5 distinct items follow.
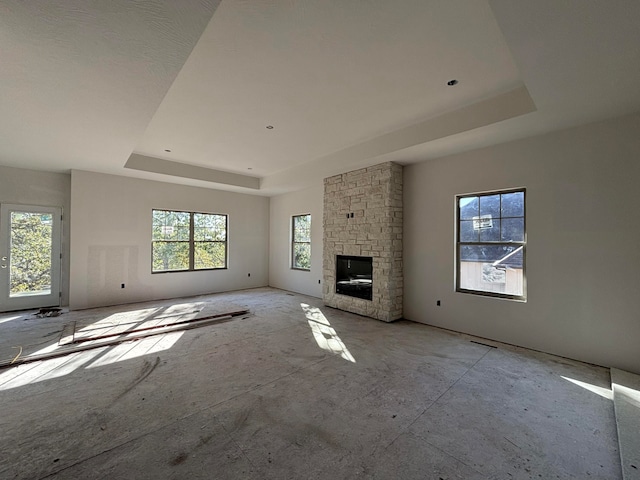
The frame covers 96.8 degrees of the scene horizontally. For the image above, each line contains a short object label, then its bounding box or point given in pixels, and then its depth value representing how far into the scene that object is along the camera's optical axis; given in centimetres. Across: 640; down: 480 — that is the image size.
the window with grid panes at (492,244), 411
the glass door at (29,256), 563
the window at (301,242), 791
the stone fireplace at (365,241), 525
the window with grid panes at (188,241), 712
